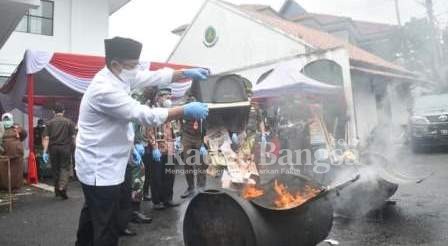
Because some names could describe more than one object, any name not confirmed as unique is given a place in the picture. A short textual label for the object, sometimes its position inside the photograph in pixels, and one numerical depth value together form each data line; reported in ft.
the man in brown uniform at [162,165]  21.09
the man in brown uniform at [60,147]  25.90
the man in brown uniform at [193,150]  22.75
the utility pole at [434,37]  23.38
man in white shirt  9.80
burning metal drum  11.24
